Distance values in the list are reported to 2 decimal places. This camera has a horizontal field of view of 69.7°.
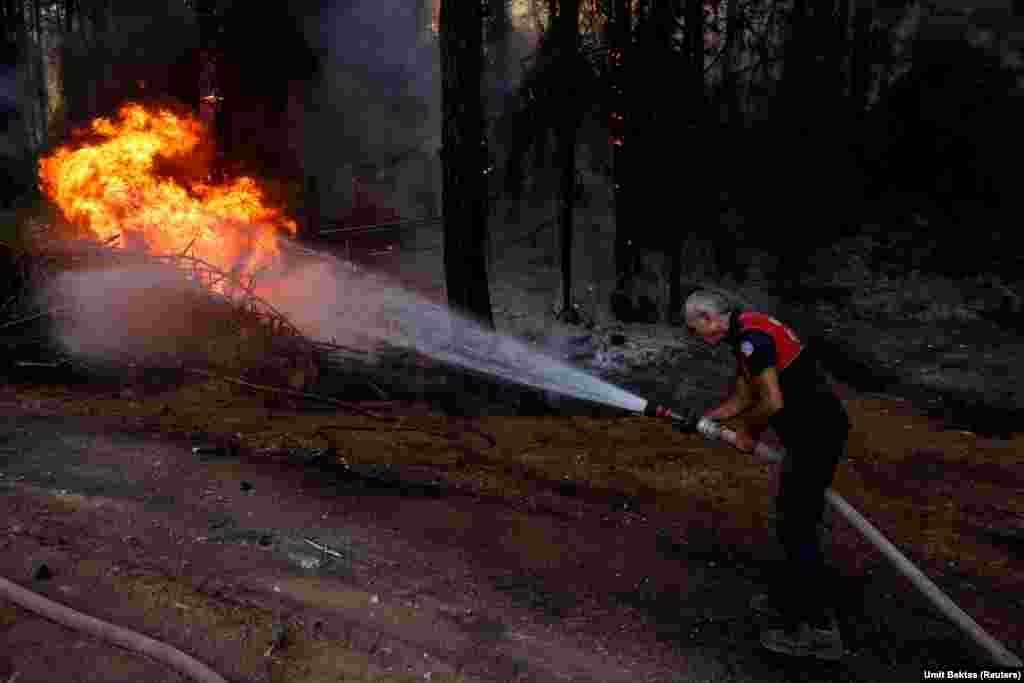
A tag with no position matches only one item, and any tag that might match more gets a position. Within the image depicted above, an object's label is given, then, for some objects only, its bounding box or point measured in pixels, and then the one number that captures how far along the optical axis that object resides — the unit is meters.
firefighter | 4.61
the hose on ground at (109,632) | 3.99
